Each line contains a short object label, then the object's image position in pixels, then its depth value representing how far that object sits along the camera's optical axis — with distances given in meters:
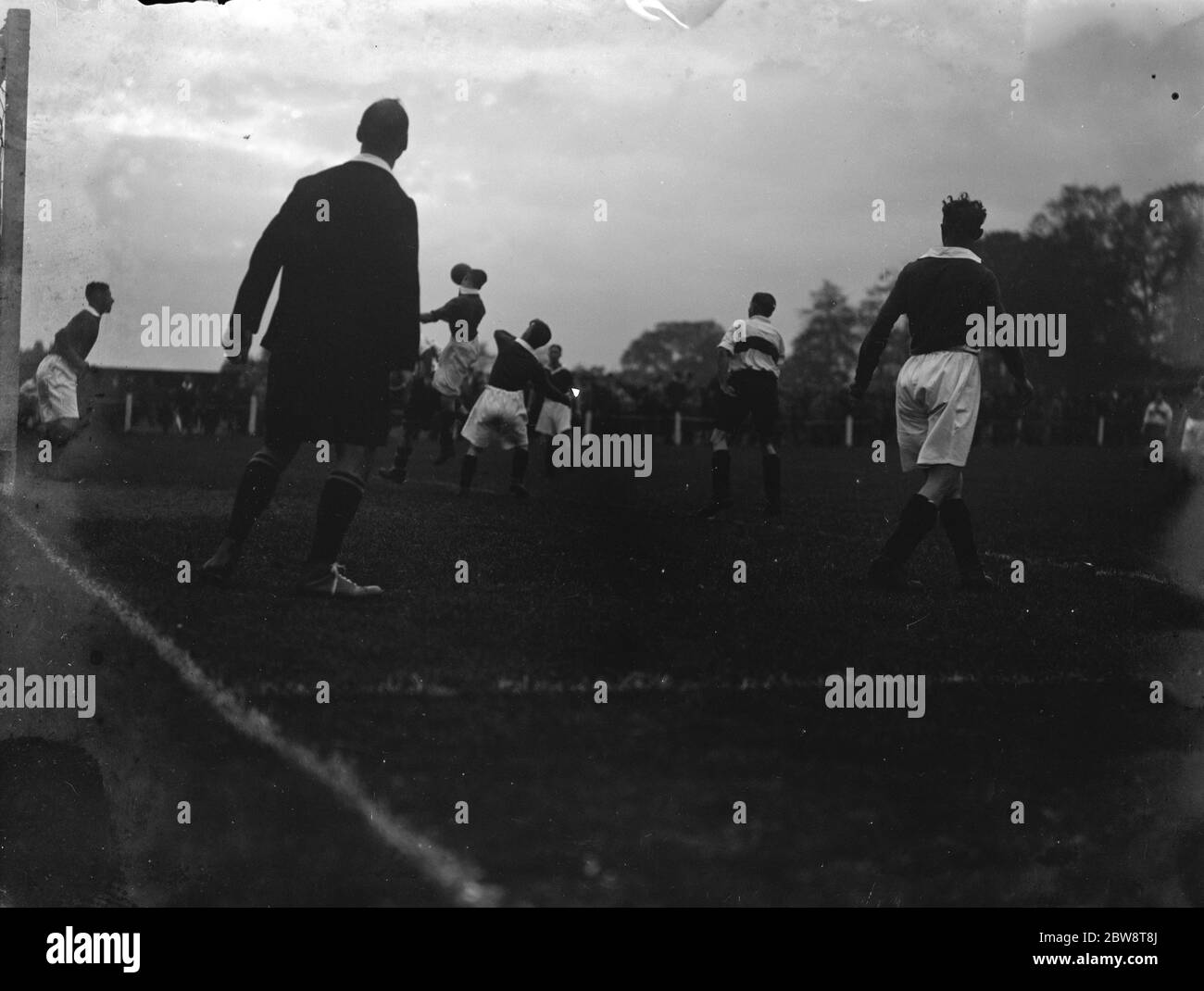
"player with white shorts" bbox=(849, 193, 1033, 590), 6.24
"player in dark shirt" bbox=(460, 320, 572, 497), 10.28
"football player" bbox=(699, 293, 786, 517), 8.50
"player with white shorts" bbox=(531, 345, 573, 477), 14.36
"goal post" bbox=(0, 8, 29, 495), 5.29
